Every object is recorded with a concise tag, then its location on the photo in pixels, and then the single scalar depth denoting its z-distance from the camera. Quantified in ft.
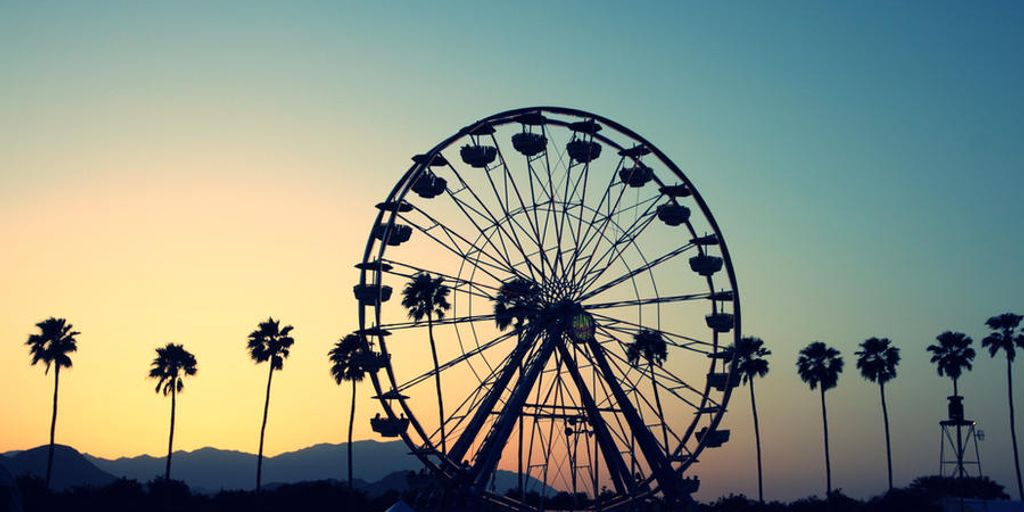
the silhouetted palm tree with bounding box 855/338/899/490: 302.25
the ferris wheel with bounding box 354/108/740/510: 150.41
